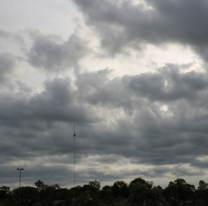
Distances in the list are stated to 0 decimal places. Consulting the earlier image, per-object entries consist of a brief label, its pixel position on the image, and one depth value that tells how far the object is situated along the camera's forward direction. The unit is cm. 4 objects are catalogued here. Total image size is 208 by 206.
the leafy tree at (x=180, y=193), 14712
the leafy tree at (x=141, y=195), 9240
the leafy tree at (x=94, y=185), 19404
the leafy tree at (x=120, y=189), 16892
